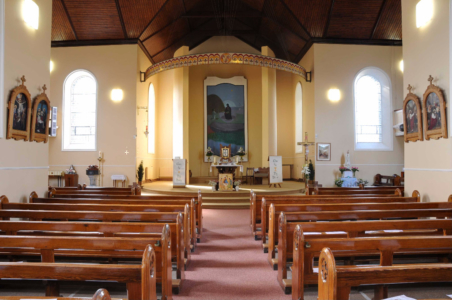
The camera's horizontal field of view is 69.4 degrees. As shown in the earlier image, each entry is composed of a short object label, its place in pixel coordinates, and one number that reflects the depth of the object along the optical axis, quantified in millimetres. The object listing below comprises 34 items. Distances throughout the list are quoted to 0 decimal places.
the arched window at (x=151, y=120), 14844
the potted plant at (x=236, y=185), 10666
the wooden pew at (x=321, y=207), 4480
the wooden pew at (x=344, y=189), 7318
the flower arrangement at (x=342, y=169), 12172
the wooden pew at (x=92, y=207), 4535
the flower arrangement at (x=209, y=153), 15412
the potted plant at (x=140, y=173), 12711
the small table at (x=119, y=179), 12406
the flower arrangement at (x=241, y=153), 15305
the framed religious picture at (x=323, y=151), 12836
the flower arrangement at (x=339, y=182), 11523
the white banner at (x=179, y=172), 11695
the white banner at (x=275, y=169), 11477
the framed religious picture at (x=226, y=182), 10938
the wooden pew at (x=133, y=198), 5836
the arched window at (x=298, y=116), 15188
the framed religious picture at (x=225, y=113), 15961
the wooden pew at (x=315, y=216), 3658
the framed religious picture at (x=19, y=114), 5664
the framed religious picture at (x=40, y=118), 6383
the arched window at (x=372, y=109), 13211
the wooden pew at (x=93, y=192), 6802
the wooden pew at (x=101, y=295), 1419
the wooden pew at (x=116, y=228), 3213
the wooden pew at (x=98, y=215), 3951
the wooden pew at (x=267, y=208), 4738
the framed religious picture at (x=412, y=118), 6629
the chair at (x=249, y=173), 14674
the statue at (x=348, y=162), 12617
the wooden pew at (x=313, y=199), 5777
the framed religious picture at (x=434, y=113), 5852
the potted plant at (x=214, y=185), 11040
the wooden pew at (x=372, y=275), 1947
